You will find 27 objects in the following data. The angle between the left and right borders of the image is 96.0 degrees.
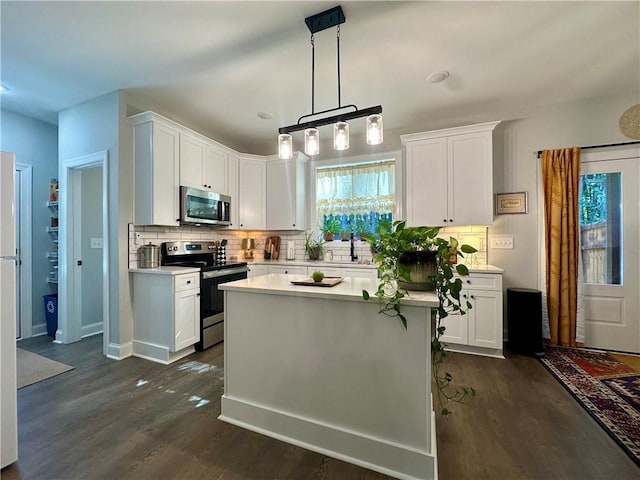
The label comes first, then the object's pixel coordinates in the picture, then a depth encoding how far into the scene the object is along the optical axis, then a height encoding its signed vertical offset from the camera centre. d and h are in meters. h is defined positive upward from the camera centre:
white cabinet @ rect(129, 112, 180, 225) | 2.92 +0.74
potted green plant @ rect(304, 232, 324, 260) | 4.23 -0.13
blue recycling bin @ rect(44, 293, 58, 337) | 3.48 -0.88
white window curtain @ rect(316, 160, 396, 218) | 3.99 +0.73
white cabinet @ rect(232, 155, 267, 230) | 4.21 +0.69
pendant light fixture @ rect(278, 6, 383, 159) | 1.81 +0.75
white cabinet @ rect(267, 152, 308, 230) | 4.18 +0.67
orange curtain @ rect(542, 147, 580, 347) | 3.10 -0.02
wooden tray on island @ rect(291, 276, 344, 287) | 1.79 -0.27
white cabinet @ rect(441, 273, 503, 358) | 2.92 -0.84
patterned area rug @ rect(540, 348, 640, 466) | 1.80 -1.20
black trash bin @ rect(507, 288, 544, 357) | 2.96 -0.87
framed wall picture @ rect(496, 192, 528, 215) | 3.35 +0.42
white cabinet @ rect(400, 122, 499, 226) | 3.17 +0.72
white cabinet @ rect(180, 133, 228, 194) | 3.27 +0.93
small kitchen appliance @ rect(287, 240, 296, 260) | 4.36 -0.17
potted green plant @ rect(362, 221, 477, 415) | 1.44 -0.14
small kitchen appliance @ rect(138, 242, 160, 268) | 3.08 -0.17
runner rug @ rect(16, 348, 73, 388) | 2.45 -1.17
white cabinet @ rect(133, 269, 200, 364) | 2.77 -0.74
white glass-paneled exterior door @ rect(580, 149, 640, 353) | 3.02 -0.11
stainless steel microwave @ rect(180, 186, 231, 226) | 3.22 +0.40
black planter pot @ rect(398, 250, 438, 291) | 1.50 -0.15
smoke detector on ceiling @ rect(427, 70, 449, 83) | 2.64 +1.52
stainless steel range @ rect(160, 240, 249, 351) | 3.13 -0.43
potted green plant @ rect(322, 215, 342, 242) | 4.25 +0.17
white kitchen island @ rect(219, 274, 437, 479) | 1.44 -0.75
